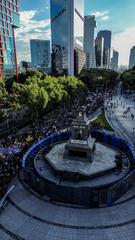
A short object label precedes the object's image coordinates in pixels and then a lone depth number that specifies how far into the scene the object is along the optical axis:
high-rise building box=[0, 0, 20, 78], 63.37
